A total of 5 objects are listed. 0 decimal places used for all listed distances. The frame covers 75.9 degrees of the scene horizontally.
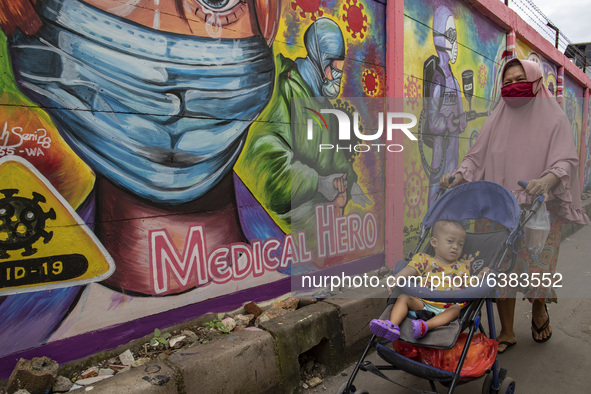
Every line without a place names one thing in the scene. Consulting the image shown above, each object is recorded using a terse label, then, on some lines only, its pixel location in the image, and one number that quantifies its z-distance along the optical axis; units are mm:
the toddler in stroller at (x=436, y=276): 2164
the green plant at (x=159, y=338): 2660
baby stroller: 2135
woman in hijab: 2910
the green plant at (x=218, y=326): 2893
